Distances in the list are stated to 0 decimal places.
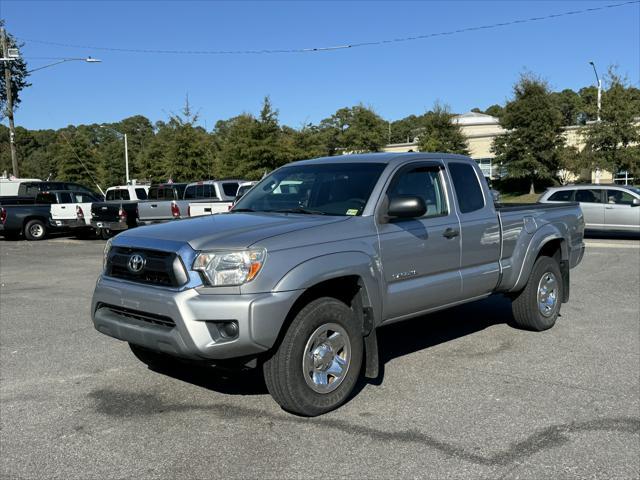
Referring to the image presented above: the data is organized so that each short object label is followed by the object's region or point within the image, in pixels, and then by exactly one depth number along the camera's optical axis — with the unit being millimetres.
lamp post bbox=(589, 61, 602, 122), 30262
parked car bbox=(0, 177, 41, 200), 27219
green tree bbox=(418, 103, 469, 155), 44250
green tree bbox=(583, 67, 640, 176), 29062
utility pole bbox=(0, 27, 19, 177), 30348
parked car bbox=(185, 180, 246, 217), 18462
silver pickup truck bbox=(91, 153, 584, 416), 4238
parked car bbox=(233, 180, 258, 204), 19047
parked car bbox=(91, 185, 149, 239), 19109
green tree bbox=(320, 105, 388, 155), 45094
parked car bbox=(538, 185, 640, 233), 18641
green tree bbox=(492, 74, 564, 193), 38906
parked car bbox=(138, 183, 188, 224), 19162
